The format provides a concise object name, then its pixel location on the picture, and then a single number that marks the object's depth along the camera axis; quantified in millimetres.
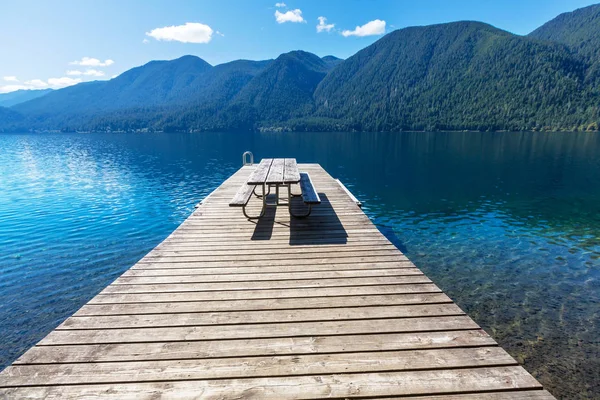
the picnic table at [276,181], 7535
